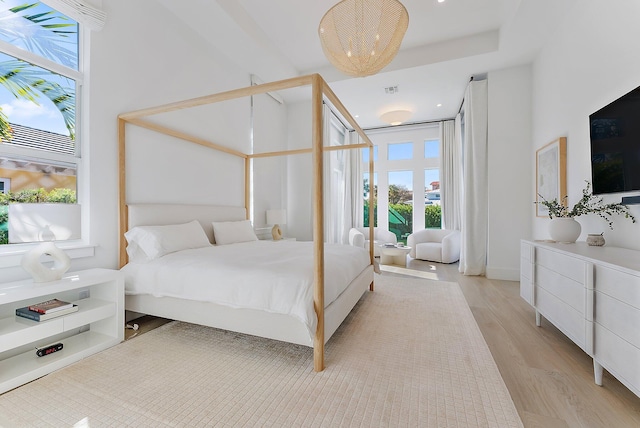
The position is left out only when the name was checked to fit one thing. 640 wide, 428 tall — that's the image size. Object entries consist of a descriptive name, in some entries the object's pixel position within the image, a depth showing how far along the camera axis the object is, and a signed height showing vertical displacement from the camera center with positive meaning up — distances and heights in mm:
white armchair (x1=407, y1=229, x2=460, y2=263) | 5438 -696
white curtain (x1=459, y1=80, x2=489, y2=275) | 4395 +453
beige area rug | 1356 -1017
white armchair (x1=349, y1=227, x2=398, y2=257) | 5410 -562
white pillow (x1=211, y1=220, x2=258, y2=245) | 3350 -249
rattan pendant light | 2254 +1559
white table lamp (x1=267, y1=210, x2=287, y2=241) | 4543 -133
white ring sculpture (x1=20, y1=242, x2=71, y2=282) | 1734 -324
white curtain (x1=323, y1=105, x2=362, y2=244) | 5461 +623
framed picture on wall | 3029 +458
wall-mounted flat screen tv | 1852 +482
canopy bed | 1788 -428
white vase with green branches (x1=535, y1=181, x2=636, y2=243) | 2227 -53
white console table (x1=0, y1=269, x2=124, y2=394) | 1601 -719
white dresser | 1341 -545
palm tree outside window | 1958 +843
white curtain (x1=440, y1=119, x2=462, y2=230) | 6262 +799
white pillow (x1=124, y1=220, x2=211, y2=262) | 2422 -252
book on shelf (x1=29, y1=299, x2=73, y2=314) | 1731 -608
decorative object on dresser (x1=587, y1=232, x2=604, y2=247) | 2146 -234
